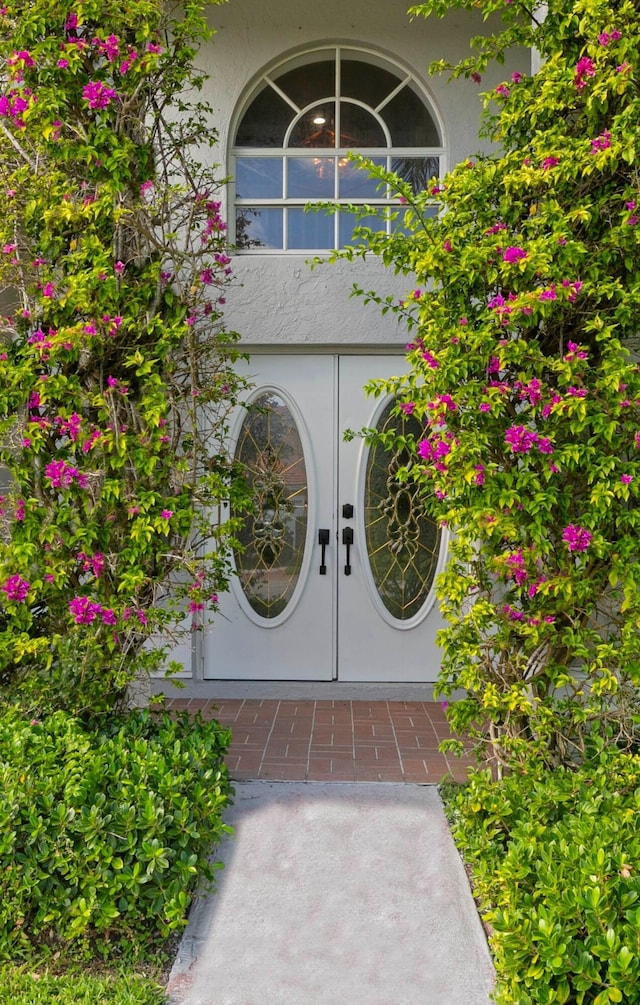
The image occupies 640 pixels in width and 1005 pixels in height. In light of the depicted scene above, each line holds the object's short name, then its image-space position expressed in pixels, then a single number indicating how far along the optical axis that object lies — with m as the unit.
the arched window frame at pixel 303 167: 5.45
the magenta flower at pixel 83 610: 3.37
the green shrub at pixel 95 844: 2.71
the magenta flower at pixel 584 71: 2.98
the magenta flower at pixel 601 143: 2.94
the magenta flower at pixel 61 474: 3.34
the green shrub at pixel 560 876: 2.21
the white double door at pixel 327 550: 5.51
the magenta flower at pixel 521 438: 3.07
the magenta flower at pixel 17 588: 3.34
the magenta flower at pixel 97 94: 3.24
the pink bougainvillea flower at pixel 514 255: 3.01
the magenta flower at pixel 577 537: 3.07
